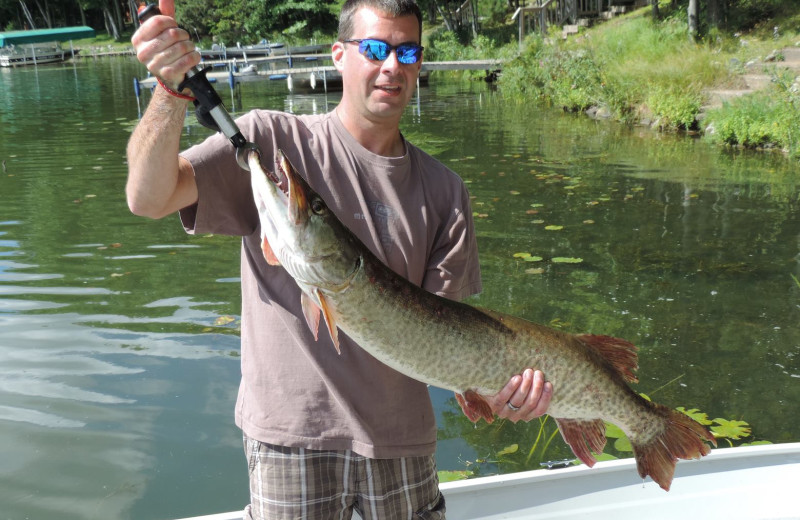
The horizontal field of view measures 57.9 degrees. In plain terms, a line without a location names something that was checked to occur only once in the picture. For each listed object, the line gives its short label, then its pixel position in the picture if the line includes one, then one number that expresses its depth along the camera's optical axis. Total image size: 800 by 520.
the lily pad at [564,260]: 8.98
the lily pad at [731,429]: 5.28
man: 2.32
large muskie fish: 2.02
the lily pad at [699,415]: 5.37
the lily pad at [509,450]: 5.03
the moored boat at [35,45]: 53.69
